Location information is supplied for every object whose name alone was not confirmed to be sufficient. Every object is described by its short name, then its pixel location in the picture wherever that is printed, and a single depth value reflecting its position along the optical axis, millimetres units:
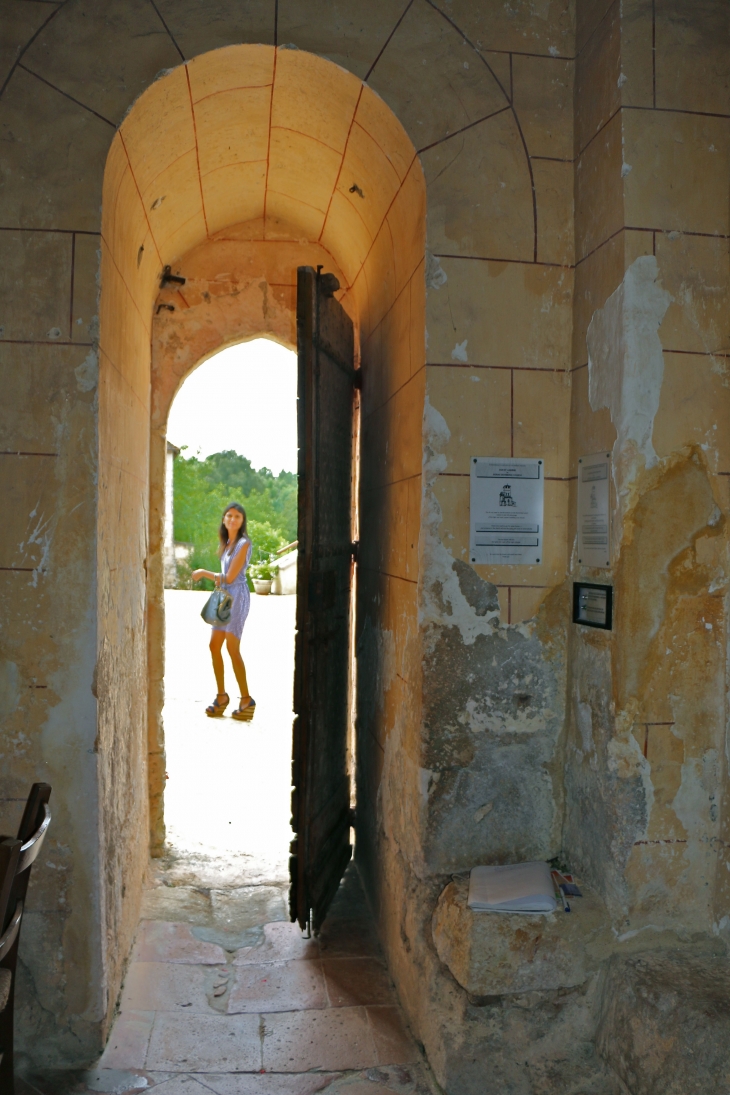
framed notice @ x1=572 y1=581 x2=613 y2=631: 2209
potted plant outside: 17344
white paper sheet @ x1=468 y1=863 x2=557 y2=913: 2180
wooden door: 2932
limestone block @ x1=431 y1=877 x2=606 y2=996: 2141
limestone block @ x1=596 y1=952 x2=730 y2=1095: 1832
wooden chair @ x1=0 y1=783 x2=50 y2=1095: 1542
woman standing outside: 6258
